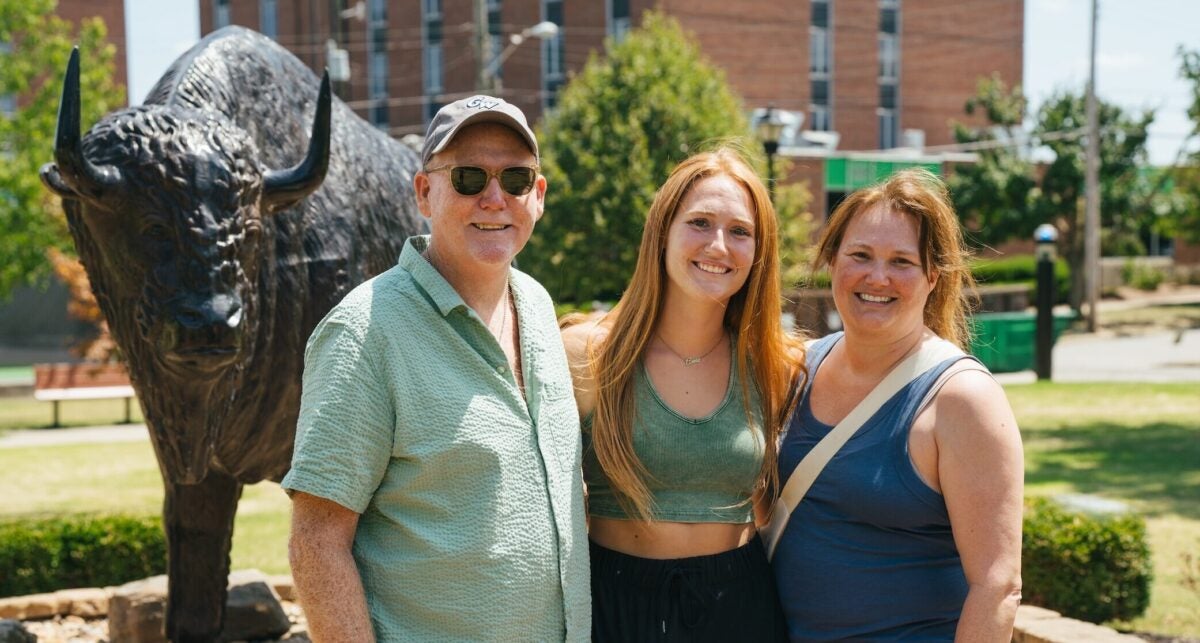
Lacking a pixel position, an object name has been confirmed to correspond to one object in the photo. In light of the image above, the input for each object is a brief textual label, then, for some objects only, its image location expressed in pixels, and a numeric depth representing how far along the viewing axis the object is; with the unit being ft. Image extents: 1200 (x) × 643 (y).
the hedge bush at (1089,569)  21.42
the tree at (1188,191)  43.98
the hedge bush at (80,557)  23.98
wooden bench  59.77
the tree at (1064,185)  112.06
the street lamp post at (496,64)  65.31
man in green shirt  7.44
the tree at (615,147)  79.97
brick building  121.49
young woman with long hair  9.11
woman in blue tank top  8.69
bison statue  11.84
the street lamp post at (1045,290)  61.16
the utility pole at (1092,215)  100.68
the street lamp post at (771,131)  47.03
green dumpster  70.18
